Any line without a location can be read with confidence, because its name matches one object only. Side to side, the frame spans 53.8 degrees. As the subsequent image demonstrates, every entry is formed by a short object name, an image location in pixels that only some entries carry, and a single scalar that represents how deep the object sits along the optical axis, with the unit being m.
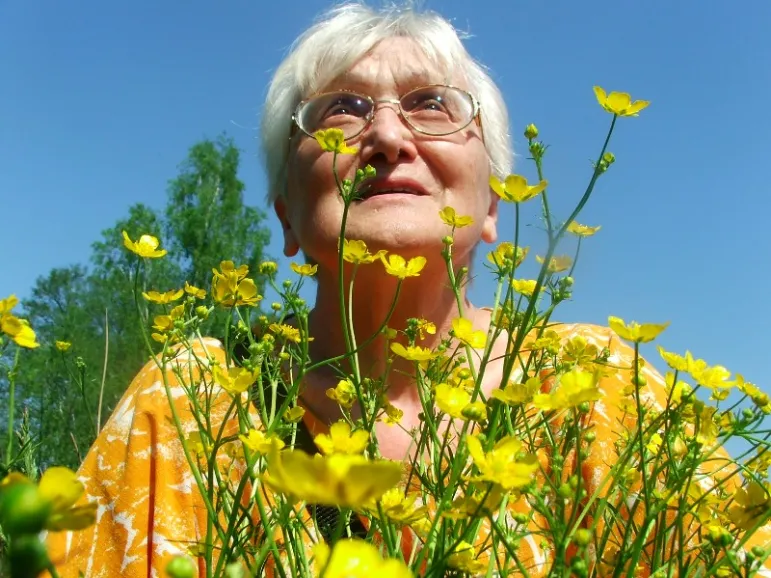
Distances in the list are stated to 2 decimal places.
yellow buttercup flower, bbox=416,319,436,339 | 0.30
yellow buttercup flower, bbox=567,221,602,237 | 0.27
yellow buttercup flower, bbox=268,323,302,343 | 0.28
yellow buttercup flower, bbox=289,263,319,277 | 0.31
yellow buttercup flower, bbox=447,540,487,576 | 0.15
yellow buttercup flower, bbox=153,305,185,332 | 0.28
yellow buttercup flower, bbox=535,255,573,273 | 0.25
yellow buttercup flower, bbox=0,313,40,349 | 0.20
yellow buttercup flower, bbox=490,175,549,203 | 0.22
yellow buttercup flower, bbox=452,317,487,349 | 0.22
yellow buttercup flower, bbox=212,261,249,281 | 0.26
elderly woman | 0.42
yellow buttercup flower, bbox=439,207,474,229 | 0.29
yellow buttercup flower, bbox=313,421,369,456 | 0.15
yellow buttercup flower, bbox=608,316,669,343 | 0.19
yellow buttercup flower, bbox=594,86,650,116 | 0.23
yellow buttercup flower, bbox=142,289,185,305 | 0.30
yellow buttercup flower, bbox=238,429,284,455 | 0.16
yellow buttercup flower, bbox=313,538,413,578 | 0.09
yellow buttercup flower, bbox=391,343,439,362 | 0.23
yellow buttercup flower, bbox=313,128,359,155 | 0.27
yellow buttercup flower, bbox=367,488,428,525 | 0.17
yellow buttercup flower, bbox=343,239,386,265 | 0.29
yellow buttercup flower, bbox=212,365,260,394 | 0.18
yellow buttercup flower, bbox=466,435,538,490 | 0.13
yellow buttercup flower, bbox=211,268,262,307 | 0.26
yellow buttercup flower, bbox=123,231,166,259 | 0.29
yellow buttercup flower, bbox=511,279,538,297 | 0.24
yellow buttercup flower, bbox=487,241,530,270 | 0.25
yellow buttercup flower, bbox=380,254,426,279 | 0.29
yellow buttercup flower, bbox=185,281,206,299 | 0.29
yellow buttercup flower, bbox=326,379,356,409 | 0.25
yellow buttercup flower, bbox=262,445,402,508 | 0.09
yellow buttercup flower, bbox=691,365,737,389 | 0.23
